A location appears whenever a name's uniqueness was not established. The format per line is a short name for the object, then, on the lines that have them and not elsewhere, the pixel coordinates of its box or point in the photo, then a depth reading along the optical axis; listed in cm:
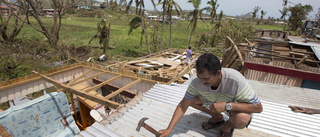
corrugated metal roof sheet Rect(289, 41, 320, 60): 740
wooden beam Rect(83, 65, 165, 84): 618
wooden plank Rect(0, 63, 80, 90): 625
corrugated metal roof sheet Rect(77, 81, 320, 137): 306
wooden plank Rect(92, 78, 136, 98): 718
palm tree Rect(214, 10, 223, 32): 2627
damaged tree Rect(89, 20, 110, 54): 1652
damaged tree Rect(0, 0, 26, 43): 1347
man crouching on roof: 199
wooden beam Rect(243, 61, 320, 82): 554
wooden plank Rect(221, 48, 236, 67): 812
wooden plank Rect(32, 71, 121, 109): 445
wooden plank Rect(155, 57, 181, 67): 1308
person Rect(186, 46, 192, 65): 1211
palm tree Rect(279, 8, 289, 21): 4620
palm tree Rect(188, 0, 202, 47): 1816
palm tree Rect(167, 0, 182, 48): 1722
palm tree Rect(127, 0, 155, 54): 1802
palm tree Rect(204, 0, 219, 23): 2523
